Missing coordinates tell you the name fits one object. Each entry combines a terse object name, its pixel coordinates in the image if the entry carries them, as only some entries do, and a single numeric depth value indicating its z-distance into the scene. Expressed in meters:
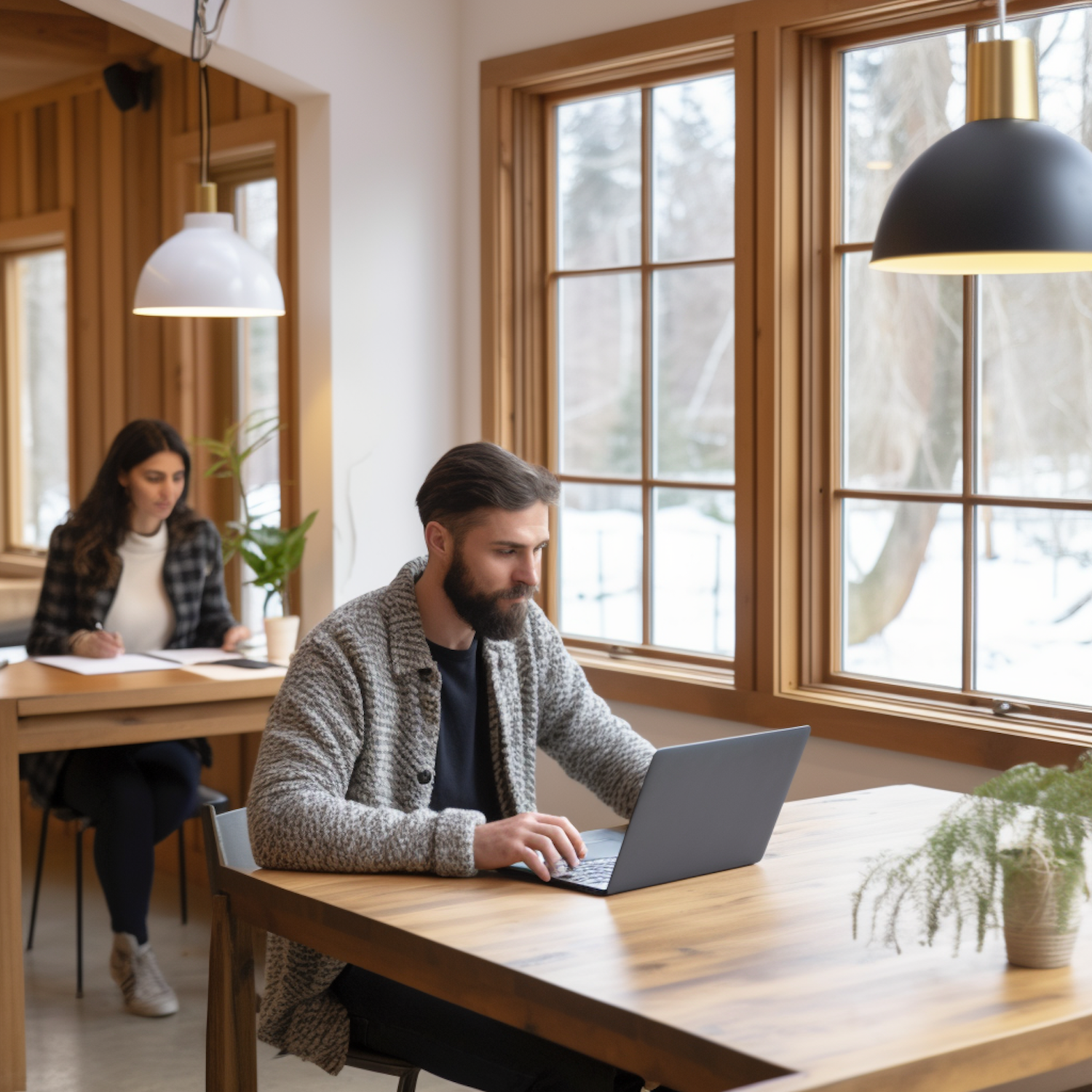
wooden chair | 2.11
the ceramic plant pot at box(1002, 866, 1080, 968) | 1.56
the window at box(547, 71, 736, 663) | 3.72
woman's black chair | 3.80
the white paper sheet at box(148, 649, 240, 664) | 3.81
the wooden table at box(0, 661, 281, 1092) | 3.18
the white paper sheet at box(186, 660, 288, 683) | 3.58
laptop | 1.82
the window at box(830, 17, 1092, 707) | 3.02
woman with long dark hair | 3.73
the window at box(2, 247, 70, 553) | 5.65
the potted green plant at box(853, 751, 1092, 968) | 1.56
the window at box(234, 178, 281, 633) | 4.65
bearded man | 1.98
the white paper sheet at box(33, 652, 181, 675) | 3.62
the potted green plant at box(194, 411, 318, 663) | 3.88
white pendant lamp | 3.61
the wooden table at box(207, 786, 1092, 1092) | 1.38
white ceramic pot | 3.87
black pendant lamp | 1.82
